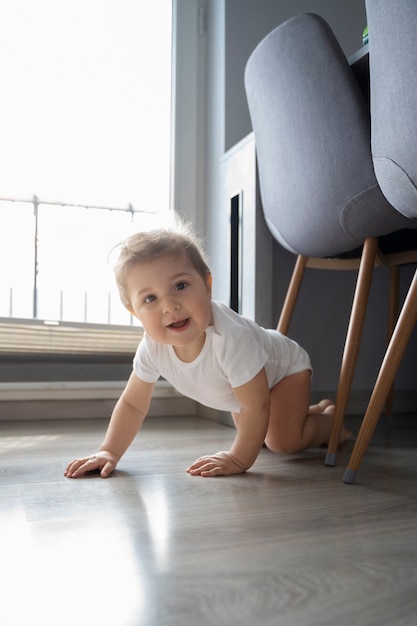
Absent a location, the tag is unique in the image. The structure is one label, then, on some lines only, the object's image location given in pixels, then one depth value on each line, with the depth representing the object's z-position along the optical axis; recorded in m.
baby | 1.06
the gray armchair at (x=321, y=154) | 1.10
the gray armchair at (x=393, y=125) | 0.87
